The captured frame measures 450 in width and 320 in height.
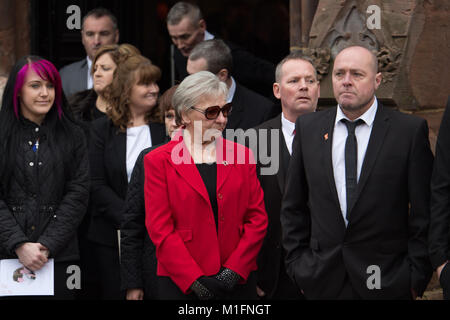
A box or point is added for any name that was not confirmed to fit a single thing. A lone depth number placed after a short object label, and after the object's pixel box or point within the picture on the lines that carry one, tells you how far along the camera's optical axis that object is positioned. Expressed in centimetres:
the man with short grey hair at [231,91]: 1153
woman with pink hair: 972
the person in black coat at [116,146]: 1117
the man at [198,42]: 1327
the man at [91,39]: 1382
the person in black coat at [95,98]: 1165
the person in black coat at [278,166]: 974
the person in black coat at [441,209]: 812
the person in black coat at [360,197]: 828
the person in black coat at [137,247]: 952
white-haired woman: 853
